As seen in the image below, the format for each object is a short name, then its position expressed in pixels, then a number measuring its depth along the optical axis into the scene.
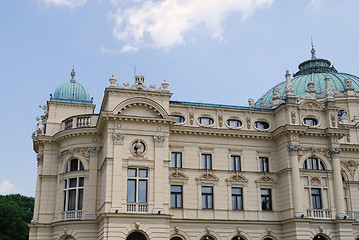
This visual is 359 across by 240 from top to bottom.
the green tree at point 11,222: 68.25
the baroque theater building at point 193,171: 37.22
